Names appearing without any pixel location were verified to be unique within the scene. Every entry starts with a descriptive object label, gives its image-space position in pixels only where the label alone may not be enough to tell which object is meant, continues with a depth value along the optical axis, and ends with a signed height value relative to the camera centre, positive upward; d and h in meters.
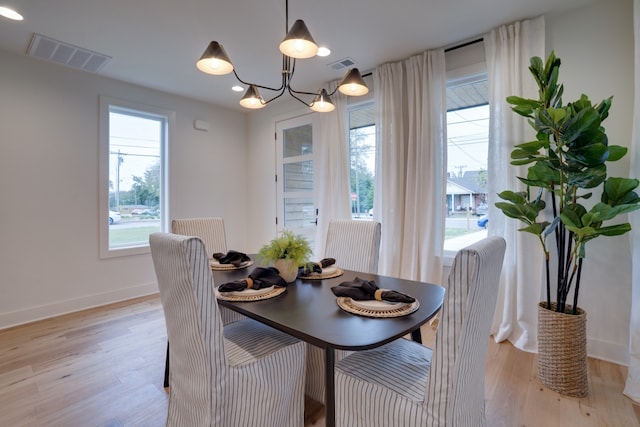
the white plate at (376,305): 1.27 -0.40
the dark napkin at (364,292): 1.32 -0.37
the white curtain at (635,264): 1.86 -0.33
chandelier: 1.51 +0.83
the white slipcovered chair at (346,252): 1.86 -0.30
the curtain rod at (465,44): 2.76 +1.54
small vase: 1.71 -0.32
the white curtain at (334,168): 3.55 +0.50
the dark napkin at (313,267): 1.87 -0.35
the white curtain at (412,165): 2.92 +0.46
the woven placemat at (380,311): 1.23 -0.41
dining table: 1.06 -0.43
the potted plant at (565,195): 1.79 +0.11
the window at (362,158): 3.57 +0.62
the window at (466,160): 2.91 +0.50
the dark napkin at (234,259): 2.15 -0.34
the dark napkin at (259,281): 1.52 -0.37
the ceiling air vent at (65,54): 2.75 +1.50
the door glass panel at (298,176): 4.15 +0.49
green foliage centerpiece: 1.71 -0.24
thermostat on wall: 4.34 +1.23
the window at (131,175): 3.57 +0.45
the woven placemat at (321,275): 1.84 -0.39
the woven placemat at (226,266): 2.09 -0.38
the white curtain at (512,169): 2.46 +0.35
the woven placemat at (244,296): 1.44 -0.41
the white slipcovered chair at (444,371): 0.94 -0.64
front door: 4.14 +0.48
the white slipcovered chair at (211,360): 1.15 -0.64
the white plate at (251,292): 1.48 -0.40
